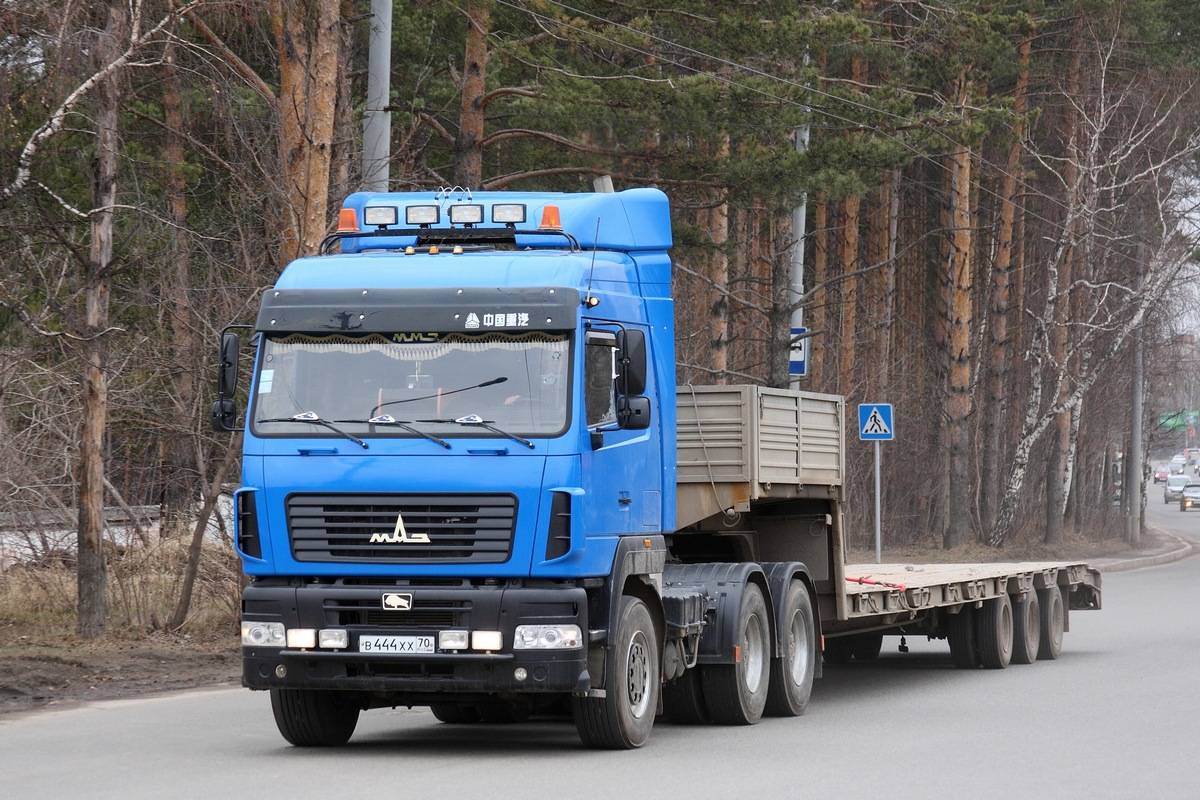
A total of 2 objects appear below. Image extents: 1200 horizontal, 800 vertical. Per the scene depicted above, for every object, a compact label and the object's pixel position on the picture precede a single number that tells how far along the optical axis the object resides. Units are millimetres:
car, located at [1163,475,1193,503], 106938
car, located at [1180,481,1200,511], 96188
